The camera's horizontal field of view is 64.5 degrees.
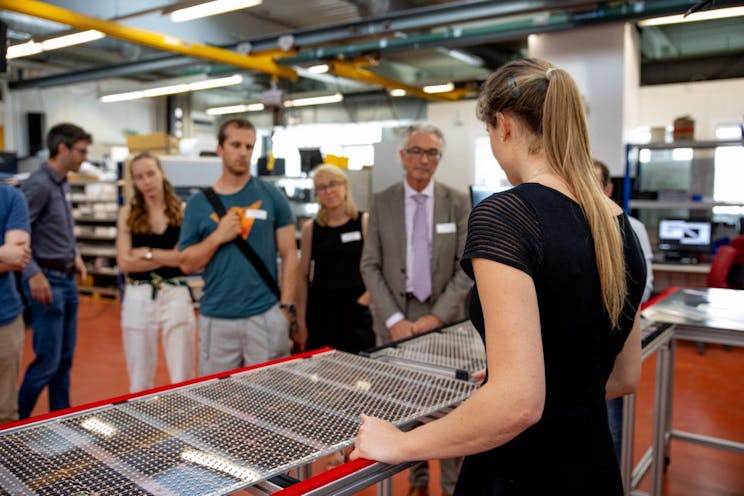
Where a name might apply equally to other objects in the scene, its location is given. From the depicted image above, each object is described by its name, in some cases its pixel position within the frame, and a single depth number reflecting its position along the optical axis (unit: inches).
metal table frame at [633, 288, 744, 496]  94.7
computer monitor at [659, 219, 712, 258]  255.1
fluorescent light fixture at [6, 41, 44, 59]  268.0
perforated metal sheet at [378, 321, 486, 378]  64.4
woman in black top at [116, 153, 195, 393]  120.7
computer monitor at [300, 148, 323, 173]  251.3
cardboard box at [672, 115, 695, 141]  240.2
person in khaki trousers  90.7
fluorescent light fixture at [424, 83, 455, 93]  408.5
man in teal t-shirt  97.0
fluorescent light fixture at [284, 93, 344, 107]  473.4
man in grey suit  97.9
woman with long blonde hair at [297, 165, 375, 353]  123.1
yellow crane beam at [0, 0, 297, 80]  211.9
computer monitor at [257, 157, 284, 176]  261.9
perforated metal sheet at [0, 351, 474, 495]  37.6
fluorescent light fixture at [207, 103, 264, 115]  539.2
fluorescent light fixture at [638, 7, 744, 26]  206.5
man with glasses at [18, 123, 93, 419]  126.6
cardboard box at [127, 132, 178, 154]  289.9
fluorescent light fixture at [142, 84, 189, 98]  388.7
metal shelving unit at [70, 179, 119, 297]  326.0
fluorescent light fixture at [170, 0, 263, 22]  210.1
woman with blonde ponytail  34.1
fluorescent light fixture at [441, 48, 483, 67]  332.6
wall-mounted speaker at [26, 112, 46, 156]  454.0
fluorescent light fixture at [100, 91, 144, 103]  427.8
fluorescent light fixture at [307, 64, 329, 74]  304.0
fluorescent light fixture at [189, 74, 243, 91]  374.3
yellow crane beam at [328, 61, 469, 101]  301.0
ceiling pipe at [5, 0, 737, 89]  209.8
